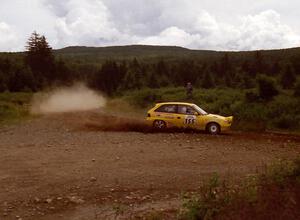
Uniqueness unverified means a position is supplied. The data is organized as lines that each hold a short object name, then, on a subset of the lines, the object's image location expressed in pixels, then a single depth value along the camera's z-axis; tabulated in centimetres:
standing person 3746
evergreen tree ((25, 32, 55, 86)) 6128
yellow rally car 1912
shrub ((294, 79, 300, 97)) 2857
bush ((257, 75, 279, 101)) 2861
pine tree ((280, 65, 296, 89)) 5020
